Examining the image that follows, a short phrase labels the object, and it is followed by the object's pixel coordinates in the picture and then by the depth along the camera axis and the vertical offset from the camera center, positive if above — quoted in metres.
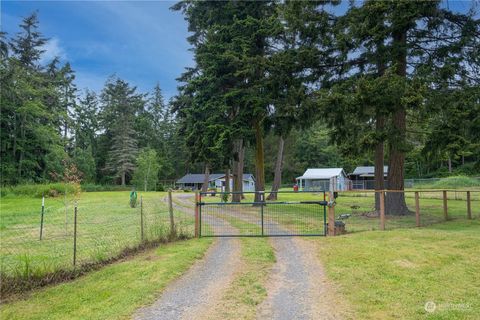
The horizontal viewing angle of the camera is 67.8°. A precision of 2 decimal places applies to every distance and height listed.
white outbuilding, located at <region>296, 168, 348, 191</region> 44.77 +0.24
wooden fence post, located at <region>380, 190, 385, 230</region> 9.74 -0.89
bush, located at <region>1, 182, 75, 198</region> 28.29 -0.76
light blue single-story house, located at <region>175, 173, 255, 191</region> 57.22 -0.01
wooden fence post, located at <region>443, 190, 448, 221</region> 11.96 -0.85
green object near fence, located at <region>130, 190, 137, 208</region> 19.98 -1.14
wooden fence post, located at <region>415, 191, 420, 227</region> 10.53 -0.72
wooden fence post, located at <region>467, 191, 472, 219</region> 12.64 -1.08
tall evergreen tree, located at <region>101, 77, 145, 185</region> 58.42 +9.85
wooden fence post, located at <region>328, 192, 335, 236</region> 9.32 -1.08
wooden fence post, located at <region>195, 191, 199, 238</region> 9.31 -0.95
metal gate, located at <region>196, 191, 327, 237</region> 9.60 -1.36
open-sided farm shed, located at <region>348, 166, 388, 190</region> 51.19 +0.72
